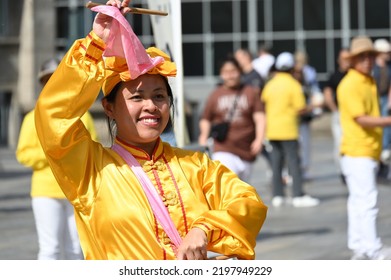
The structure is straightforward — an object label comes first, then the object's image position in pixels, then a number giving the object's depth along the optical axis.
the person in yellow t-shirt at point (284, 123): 22.78
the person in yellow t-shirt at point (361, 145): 15.17
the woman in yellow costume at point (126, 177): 6.56
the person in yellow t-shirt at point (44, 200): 12.70
